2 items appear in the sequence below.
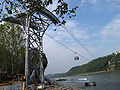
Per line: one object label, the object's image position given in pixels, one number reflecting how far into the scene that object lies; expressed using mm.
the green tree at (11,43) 25953
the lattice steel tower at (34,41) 14575
